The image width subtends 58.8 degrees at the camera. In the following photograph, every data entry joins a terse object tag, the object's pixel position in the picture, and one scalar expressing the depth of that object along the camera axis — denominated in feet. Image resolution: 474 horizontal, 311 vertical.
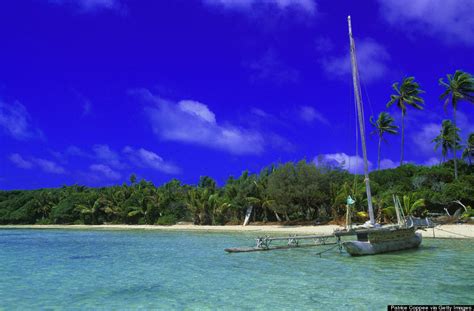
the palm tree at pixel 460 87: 166.80
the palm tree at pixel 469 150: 181.47
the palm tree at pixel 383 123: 201.16
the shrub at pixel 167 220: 172.41
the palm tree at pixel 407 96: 185.39
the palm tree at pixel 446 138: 186.19
